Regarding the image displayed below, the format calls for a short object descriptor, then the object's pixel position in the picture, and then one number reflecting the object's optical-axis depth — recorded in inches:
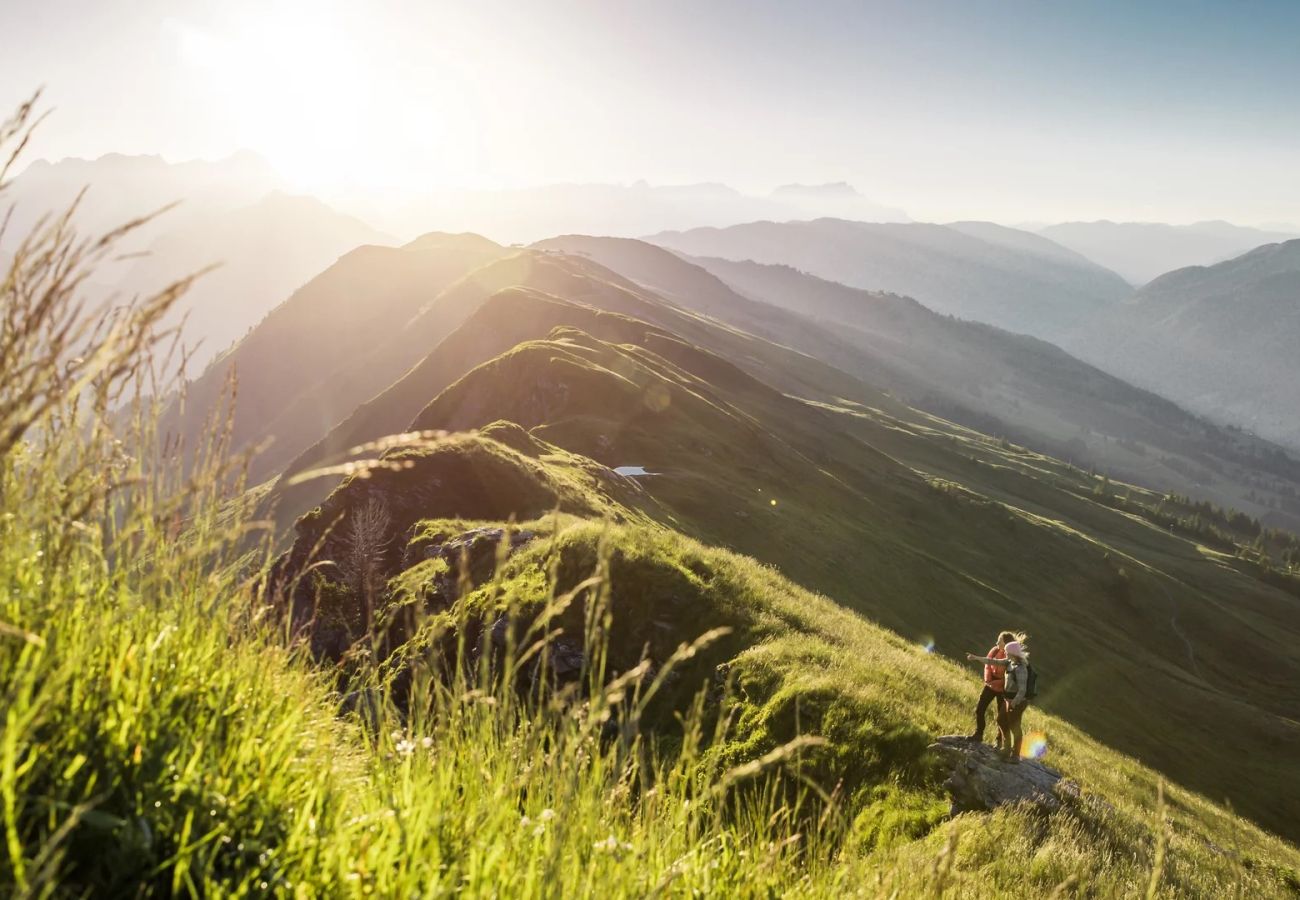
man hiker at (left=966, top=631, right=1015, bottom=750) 530.3
